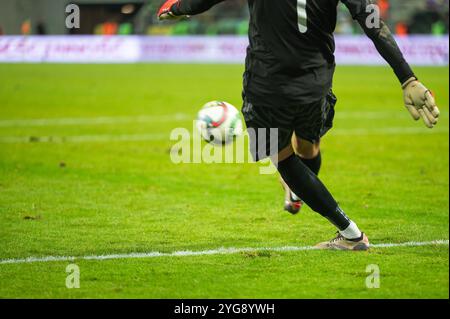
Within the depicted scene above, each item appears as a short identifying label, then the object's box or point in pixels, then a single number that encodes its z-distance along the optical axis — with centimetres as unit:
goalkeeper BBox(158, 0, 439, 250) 1341
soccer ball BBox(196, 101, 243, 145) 1521
